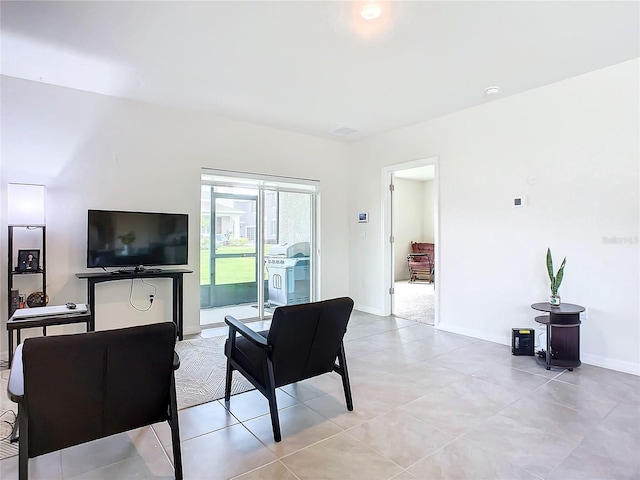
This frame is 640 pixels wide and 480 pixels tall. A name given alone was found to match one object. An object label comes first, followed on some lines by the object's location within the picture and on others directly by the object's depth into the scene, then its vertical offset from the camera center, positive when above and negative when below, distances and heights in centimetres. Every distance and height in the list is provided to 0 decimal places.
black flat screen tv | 392 +3
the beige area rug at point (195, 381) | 248 -120
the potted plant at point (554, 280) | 357 -37
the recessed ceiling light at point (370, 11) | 245 +156
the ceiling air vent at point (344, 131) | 539 +165
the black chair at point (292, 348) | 230 -72
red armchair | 921 -52
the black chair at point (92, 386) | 157 -67
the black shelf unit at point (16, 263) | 342 -21
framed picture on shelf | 357 -20
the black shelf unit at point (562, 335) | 341 -89
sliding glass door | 504 -5
